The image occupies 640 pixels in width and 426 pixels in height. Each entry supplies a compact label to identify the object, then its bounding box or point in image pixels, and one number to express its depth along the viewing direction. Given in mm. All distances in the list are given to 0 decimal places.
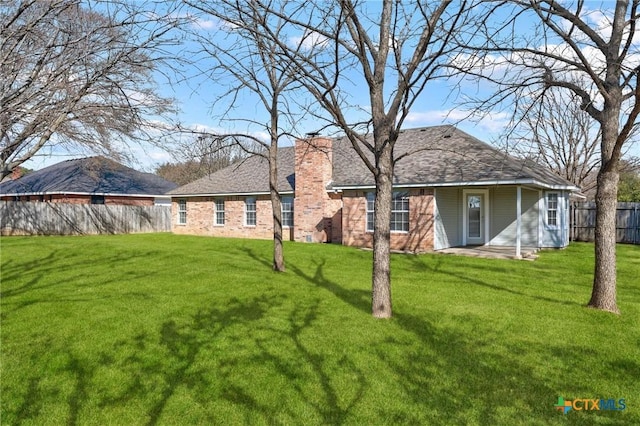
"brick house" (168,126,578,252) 16016
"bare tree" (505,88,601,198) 26672
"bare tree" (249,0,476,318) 6621
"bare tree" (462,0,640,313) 7113
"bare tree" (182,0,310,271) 10449
